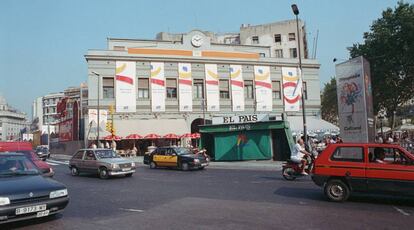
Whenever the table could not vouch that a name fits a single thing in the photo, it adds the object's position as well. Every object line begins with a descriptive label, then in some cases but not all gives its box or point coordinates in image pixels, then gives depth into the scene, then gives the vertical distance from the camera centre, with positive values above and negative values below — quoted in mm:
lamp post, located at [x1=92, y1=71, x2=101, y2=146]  40125 +2755
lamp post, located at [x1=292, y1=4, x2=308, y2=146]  21625 +6588
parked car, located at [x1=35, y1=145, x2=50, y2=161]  44156 -1335
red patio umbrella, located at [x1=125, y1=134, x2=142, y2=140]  40938 -66
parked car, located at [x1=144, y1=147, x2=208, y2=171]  23875 -1435
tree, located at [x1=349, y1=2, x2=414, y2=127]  34750 +6903
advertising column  17094 +1303
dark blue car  7529 -1088
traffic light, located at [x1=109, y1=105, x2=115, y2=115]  39103 +2672
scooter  16719 -1578
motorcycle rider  16844 -942
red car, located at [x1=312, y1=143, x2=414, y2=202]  10172 -1049
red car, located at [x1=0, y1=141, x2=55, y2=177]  16750 -365
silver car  19406 -1309
